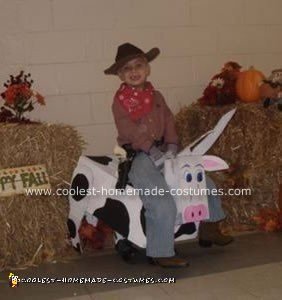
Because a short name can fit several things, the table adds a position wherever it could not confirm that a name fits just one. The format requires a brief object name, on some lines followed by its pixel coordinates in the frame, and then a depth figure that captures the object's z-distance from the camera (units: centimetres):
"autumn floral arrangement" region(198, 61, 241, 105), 369
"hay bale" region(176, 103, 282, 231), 346
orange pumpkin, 360
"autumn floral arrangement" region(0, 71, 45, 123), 317
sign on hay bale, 306
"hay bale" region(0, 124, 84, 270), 308
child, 285
